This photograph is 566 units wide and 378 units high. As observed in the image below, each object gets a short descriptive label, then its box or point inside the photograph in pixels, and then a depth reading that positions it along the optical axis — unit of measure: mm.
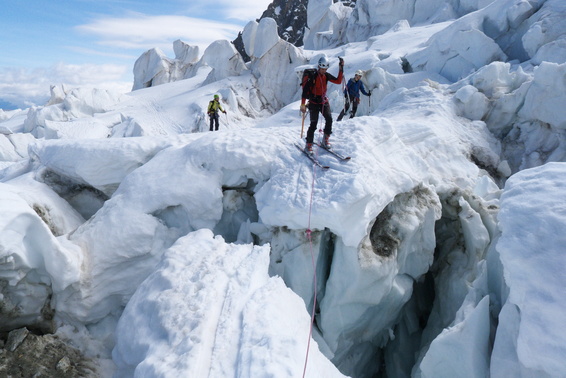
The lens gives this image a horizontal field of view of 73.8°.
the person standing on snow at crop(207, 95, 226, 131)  14375
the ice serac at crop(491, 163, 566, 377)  3273
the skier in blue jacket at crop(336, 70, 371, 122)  10789
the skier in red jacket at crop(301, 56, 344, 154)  6680
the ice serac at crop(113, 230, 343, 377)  3859
